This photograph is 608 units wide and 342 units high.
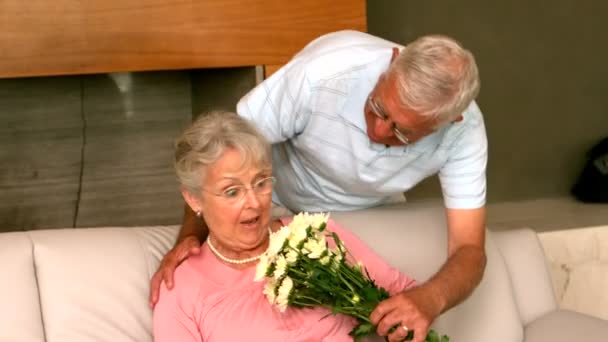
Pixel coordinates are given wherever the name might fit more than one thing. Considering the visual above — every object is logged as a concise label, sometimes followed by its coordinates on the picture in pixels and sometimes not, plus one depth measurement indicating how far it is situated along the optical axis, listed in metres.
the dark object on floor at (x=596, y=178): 3.77
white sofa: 2.31
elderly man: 2.26
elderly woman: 2.28
